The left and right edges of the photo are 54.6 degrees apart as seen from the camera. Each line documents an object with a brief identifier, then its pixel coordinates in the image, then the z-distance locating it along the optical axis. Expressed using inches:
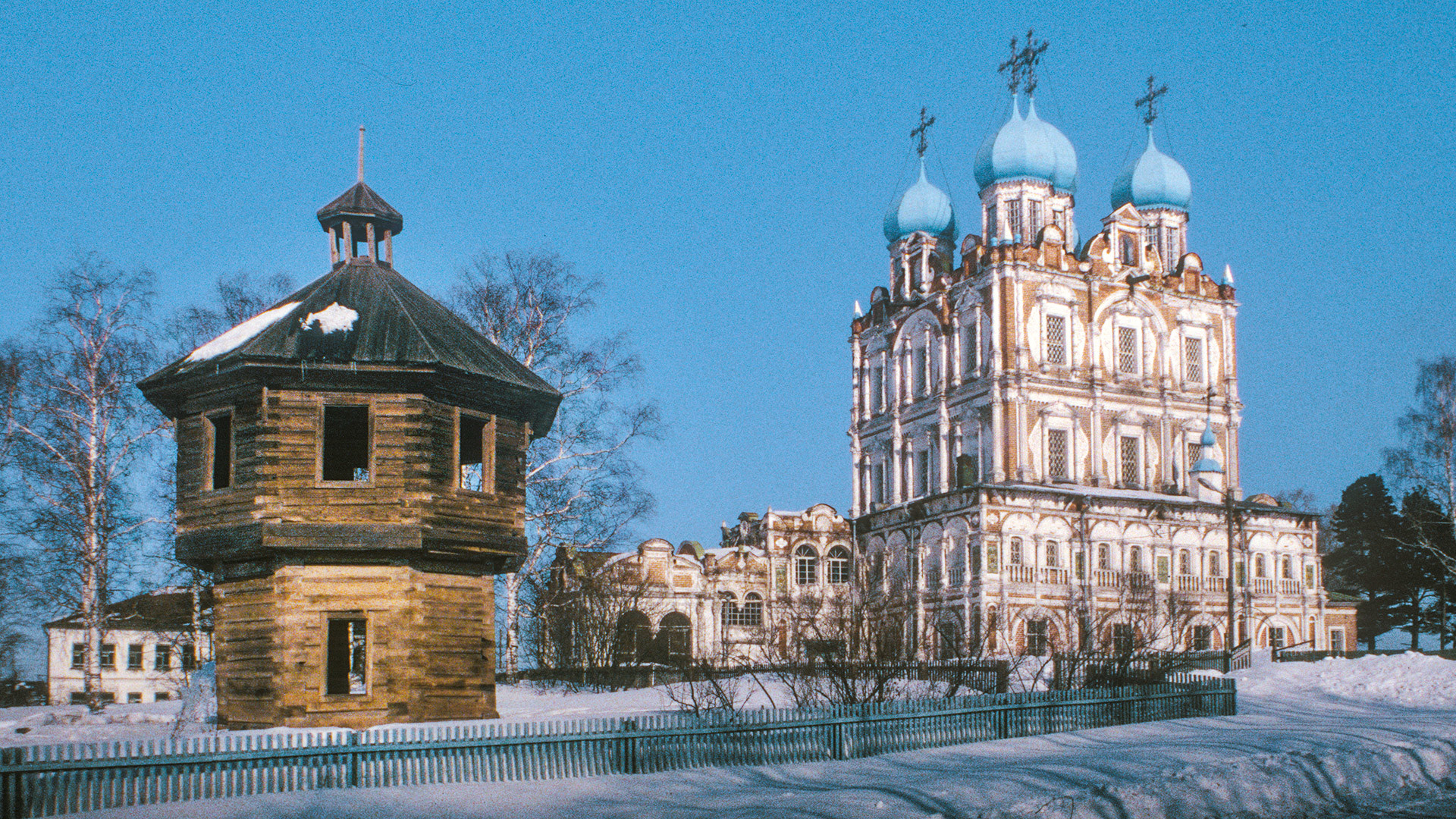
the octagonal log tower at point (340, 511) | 876.0
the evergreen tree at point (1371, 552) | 2442.2
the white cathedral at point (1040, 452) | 1919.3
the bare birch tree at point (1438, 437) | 1865.2
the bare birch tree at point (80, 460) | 1179.3
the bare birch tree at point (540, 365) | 1401.3
